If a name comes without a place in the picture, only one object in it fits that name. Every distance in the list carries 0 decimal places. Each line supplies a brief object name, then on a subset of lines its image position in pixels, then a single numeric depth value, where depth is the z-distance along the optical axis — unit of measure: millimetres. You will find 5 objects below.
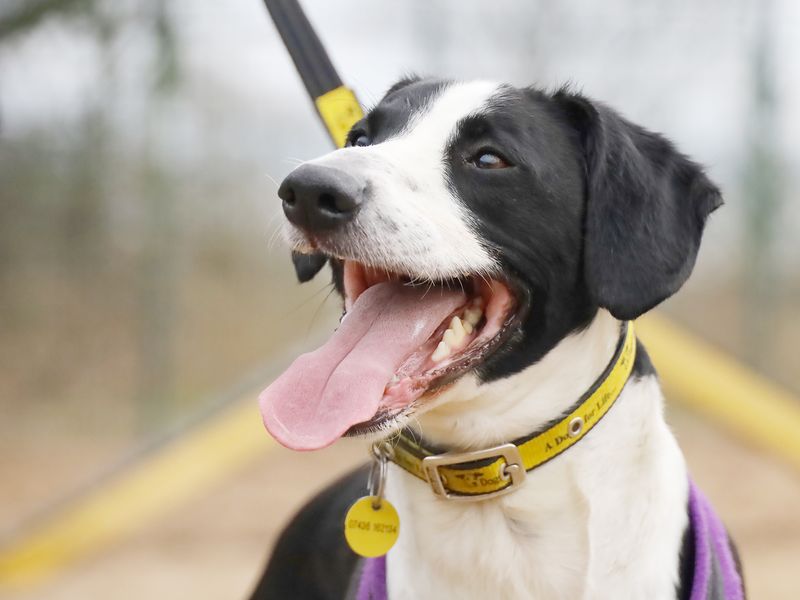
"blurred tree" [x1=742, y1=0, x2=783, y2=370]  5945
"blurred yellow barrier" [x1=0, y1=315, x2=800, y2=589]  5559
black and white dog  1864
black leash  2379
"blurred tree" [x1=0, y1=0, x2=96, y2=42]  5316
